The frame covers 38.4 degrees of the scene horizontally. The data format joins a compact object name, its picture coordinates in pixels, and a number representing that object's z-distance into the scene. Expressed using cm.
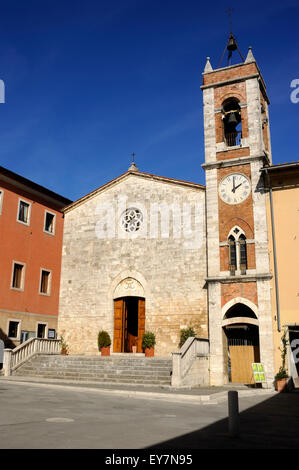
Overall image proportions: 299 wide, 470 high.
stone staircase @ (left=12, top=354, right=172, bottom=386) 1714
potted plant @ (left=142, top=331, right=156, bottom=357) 2041
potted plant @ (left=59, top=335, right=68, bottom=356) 2257
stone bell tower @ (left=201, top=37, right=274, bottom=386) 1881
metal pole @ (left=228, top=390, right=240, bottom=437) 712
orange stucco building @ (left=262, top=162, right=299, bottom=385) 1803
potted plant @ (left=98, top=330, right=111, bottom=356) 2142
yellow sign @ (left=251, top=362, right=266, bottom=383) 1708
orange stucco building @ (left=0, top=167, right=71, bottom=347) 2134
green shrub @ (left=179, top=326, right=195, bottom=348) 1981
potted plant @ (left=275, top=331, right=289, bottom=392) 1709
